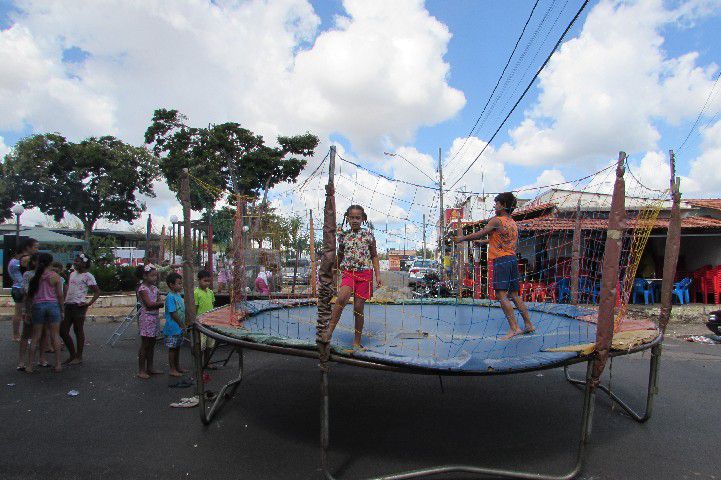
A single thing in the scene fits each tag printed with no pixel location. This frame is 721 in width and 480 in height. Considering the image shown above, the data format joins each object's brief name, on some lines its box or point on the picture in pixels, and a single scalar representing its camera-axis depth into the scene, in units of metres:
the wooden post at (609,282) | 2.71
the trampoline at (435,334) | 2.81
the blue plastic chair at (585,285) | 9.21
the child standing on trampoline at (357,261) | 3.78
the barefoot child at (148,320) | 5.05
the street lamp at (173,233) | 8.89
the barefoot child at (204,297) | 5.38
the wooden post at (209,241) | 7.09
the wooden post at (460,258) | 6.77
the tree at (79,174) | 25.55
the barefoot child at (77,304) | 5.67
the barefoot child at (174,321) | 5.12
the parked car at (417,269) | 16.67
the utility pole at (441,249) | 6.65
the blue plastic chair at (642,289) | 10.53
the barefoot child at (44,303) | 5.20
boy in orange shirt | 4.24
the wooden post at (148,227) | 9.72
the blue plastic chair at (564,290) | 9.25
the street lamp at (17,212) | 11.98
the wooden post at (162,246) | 9.04
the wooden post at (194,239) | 9.42
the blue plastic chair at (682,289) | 10.55
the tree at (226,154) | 20.31
